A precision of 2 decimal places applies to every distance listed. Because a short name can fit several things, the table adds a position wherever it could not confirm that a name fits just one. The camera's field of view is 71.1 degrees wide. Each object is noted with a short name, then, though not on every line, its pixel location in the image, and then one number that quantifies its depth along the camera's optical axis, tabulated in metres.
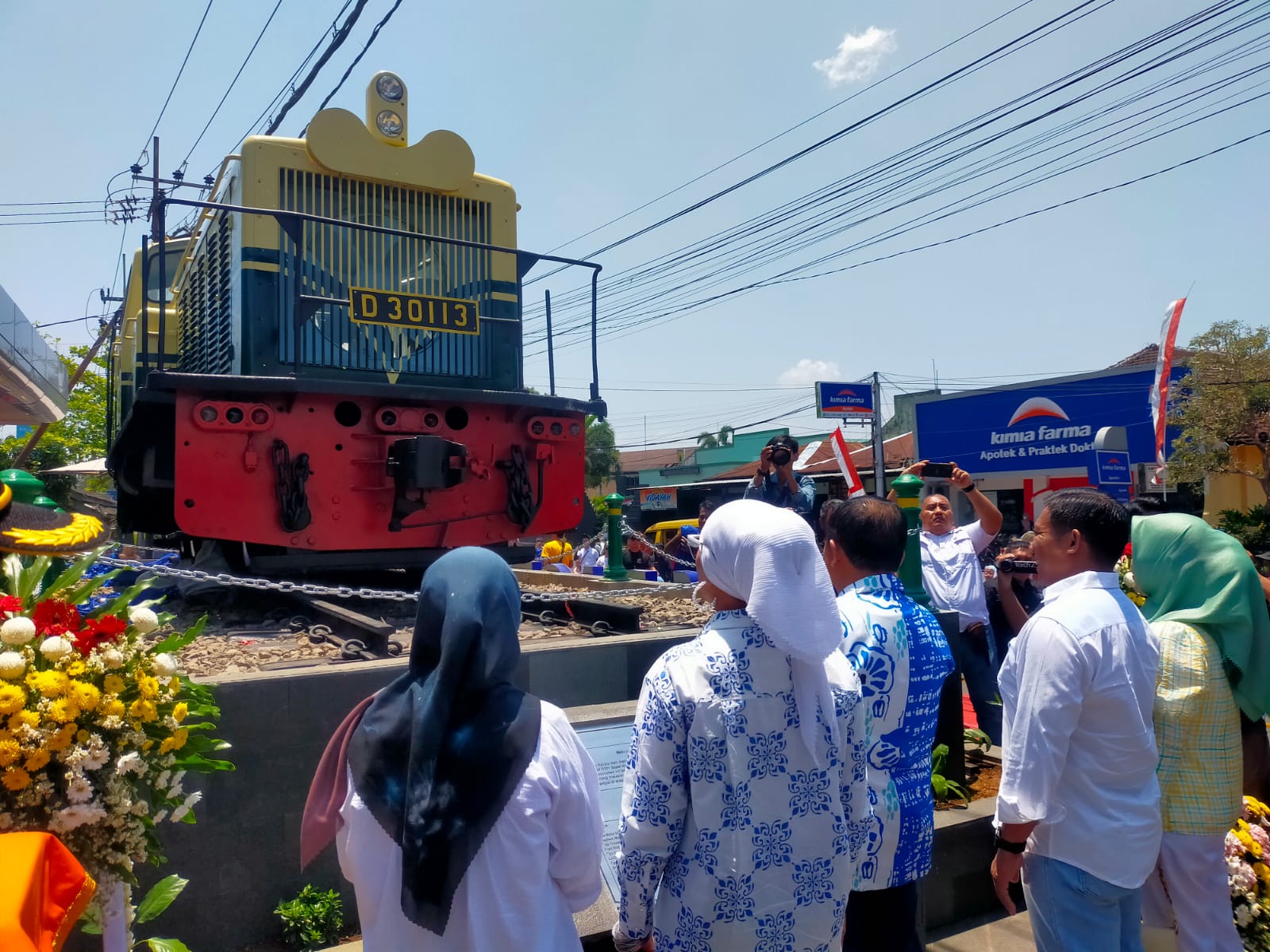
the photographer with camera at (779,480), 5.23
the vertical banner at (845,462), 7.18
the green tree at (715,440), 55.88
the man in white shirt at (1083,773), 2.09
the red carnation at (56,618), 1.88
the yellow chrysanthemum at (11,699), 1.69
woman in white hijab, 1.71
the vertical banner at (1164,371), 8.29
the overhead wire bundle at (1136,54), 7.85
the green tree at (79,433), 23.20
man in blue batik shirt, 2.16
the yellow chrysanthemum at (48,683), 1.75
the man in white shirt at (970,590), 4.58
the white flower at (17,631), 1.77
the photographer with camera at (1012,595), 4.73
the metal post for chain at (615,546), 8.39
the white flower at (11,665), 1.74
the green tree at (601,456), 54.34
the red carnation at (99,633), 1.89
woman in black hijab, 1.51
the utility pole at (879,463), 20.19
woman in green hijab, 2.39
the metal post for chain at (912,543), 3.87
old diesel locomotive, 5.09
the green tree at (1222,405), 17.17
